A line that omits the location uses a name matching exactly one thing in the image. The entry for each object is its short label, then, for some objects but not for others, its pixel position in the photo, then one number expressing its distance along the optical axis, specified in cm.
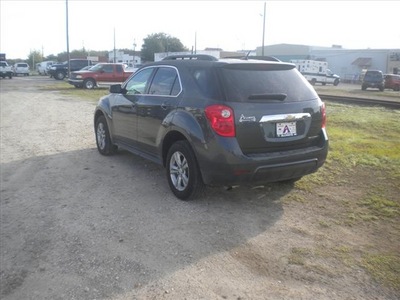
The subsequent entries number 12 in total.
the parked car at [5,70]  4242
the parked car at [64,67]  3897
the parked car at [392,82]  3612
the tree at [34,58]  10262
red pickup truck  2695
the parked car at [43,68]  5403
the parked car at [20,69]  5391
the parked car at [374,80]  3447
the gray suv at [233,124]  438
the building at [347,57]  5825
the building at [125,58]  8953
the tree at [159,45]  9206
